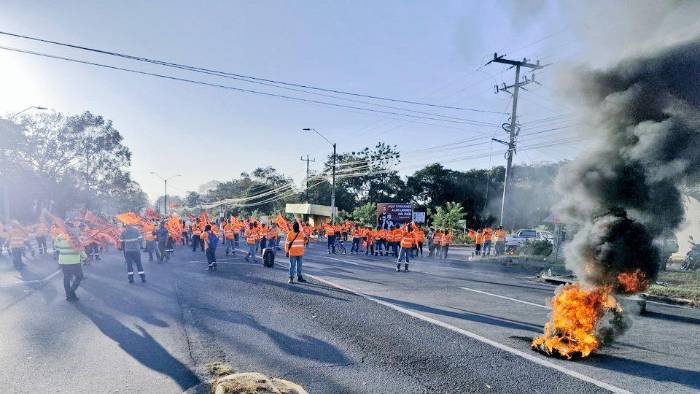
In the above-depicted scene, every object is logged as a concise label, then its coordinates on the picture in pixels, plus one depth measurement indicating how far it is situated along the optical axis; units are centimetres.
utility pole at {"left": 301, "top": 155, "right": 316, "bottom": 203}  5266
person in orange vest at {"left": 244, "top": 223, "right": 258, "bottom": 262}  1563
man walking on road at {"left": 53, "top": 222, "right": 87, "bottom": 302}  829
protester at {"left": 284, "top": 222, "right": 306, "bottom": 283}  1058
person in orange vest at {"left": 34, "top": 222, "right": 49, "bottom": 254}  1675
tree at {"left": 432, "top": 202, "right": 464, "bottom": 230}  3475
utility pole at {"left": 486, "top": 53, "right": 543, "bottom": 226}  2192
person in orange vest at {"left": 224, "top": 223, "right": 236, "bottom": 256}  1875
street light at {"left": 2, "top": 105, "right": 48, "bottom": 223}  2202
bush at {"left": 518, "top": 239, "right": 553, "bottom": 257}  2020
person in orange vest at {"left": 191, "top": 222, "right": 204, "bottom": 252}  1973
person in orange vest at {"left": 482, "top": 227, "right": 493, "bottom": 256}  2267
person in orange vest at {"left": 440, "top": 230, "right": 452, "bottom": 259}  2162
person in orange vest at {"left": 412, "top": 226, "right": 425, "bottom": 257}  1819
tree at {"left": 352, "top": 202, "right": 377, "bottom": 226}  4091
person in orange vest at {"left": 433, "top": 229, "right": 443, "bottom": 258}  2175
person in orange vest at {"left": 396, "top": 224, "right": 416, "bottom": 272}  1393
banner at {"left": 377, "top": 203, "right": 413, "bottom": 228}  3438
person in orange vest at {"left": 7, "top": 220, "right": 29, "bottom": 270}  1302
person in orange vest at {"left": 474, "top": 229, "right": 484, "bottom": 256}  2283
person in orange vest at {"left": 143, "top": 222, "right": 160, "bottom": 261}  1552
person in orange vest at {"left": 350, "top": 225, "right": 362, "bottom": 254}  2322
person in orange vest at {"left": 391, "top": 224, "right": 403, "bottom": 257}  2033
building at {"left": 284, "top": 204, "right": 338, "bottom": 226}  4728
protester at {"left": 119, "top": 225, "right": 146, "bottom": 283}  1046
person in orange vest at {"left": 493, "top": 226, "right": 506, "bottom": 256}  2225
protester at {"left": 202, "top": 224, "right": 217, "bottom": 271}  1315
